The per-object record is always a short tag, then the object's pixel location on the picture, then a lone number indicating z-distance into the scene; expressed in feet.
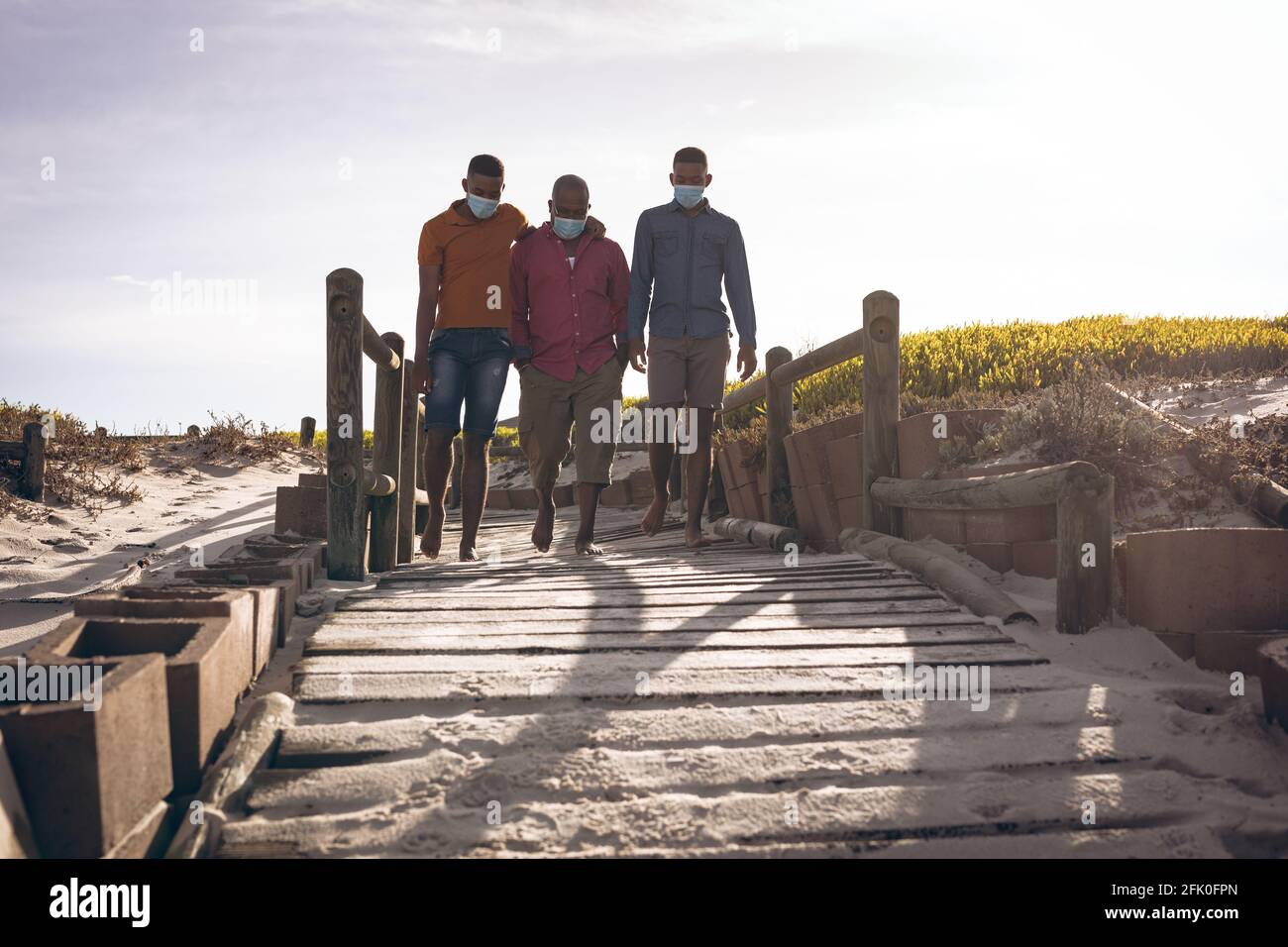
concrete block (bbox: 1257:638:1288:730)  8.89
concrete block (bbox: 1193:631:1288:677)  10.25
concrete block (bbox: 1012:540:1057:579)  13.56
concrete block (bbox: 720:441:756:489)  26.30
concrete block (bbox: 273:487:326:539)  20.02
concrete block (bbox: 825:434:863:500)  19.17
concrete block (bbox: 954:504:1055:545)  13.78
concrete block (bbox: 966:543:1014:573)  14.05
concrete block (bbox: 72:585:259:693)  8.65
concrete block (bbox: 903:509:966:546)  14.99
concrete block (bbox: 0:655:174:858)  6.21
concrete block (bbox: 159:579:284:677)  9.81
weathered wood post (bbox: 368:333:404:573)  16.30
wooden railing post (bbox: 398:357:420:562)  18.66
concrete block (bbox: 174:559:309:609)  12.16
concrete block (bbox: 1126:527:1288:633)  10.52
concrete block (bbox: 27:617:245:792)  7.50
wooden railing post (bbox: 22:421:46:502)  25.79
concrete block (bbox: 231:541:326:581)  15.67
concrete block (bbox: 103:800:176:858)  6.55
